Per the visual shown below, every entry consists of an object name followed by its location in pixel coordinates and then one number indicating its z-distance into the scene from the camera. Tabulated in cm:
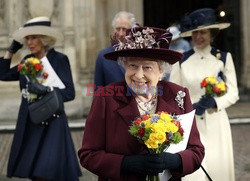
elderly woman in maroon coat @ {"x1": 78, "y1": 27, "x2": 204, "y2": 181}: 578
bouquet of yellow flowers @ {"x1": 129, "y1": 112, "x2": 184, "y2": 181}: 546
